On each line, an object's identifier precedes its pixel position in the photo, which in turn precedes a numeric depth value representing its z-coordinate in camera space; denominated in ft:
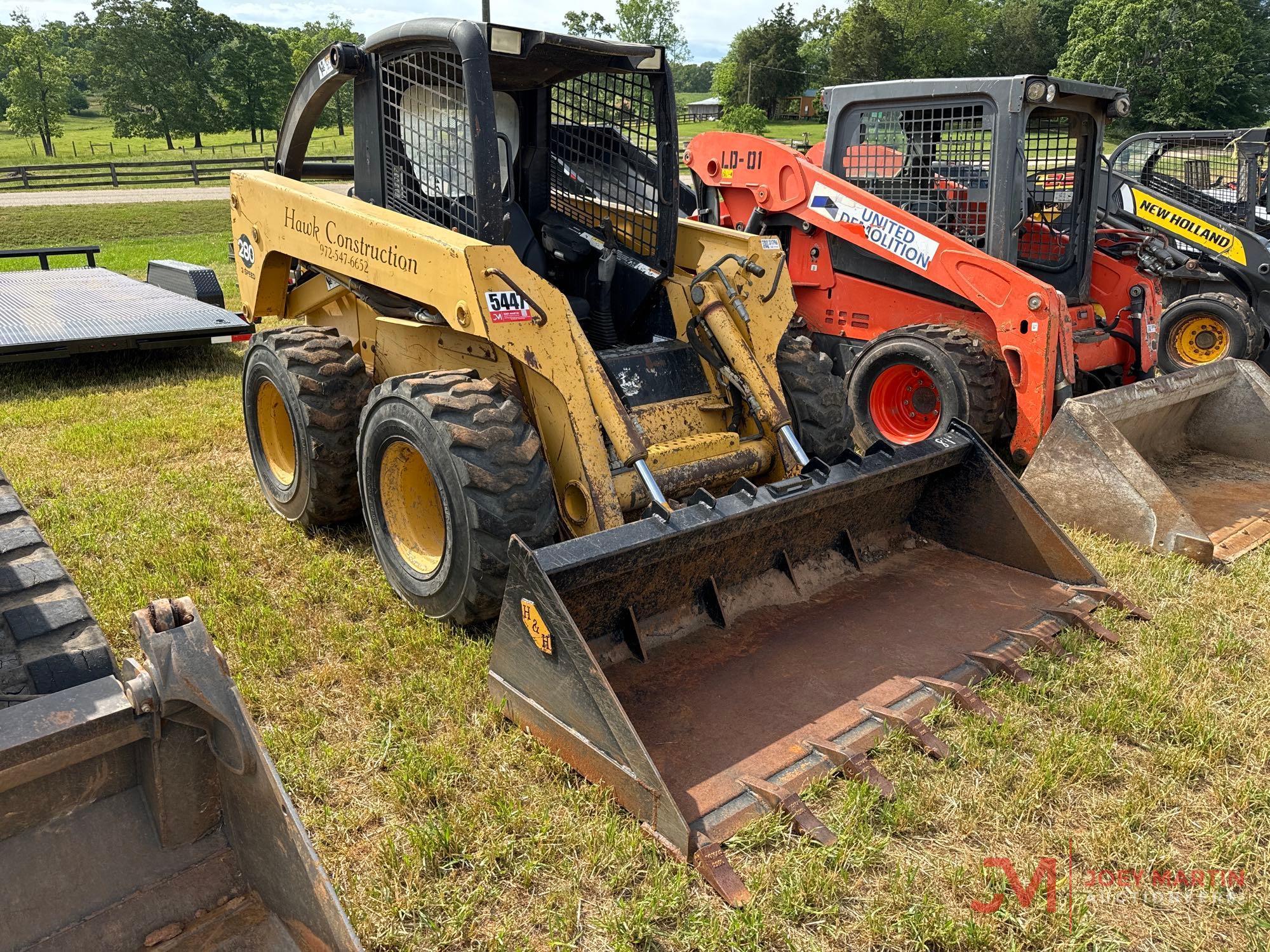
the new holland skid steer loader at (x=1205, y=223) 24.20
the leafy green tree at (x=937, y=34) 196.34
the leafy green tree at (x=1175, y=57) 159.53
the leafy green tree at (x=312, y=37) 201.57
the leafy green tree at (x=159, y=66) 160.76
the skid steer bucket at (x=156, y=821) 5.32
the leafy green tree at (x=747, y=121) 129.18
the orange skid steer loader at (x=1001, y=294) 15.25
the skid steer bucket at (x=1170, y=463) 14.19
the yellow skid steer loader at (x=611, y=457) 9.55
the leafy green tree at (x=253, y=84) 163.94
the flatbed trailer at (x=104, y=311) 23.04
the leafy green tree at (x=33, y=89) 154.40
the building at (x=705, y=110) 210.79
